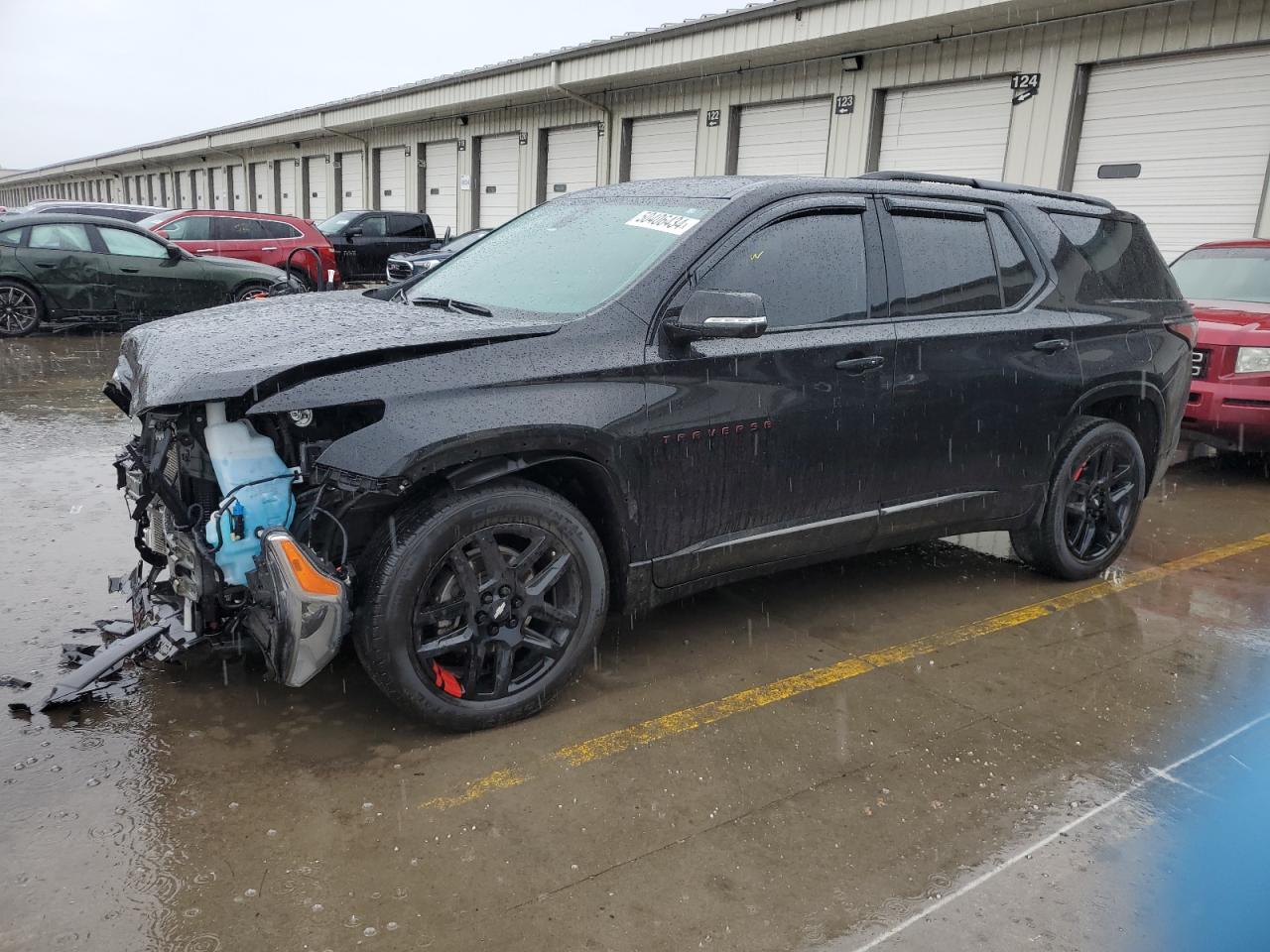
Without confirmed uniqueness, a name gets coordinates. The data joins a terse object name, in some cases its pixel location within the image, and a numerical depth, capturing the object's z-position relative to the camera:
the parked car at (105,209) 18.66
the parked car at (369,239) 19.91
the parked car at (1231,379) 6.78
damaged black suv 2.85
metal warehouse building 10.65
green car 11.26
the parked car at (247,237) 15.19
